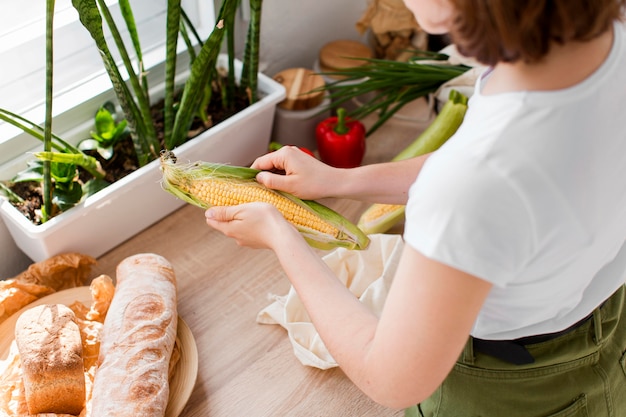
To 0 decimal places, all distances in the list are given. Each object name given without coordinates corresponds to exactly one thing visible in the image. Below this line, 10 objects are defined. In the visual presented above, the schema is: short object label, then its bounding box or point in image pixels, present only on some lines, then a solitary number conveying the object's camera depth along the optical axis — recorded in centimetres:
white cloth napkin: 105
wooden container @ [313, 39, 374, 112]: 148
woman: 54
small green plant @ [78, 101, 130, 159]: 124
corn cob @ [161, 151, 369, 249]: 101
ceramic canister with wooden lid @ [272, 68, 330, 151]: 140
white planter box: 109
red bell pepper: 136
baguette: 88
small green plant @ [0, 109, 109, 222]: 107
